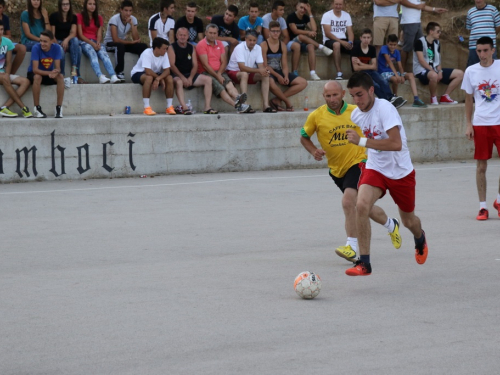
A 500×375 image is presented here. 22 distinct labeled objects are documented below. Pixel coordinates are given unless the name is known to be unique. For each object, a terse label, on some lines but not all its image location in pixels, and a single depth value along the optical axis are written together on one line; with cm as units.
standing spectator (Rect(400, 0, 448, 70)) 1954
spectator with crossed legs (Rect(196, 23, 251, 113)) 1750
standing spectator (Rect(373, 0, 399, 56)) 1970
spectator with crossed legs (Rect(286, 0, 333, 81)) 1912
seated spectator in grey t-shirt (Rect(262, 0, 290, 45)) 1884
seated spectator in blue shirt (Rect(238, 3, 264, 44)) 1874
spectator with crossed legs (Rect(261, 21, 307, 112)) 1814
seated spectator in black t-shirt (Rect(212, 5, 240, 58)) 1861
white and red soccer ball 697
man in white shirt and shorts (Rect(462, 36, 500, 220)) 1132
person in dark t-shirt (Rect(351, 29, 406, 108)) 1873
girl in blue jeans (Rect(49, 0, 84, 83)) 1691
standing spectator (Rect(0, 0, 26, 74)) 1625
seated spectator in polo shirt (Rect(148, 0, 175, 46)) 1838
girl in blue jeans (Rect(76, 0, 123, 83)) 1727
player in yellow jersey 859
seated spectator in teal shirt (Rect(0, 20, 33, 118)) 1571
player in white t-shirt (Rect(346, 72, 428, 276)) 767
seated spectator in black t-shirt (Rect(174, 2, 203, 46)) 1817
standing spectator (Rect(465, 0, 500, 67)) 1872
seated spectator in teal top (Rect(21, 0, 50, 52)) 1672
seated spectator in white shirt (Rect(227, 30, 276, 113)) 1770
